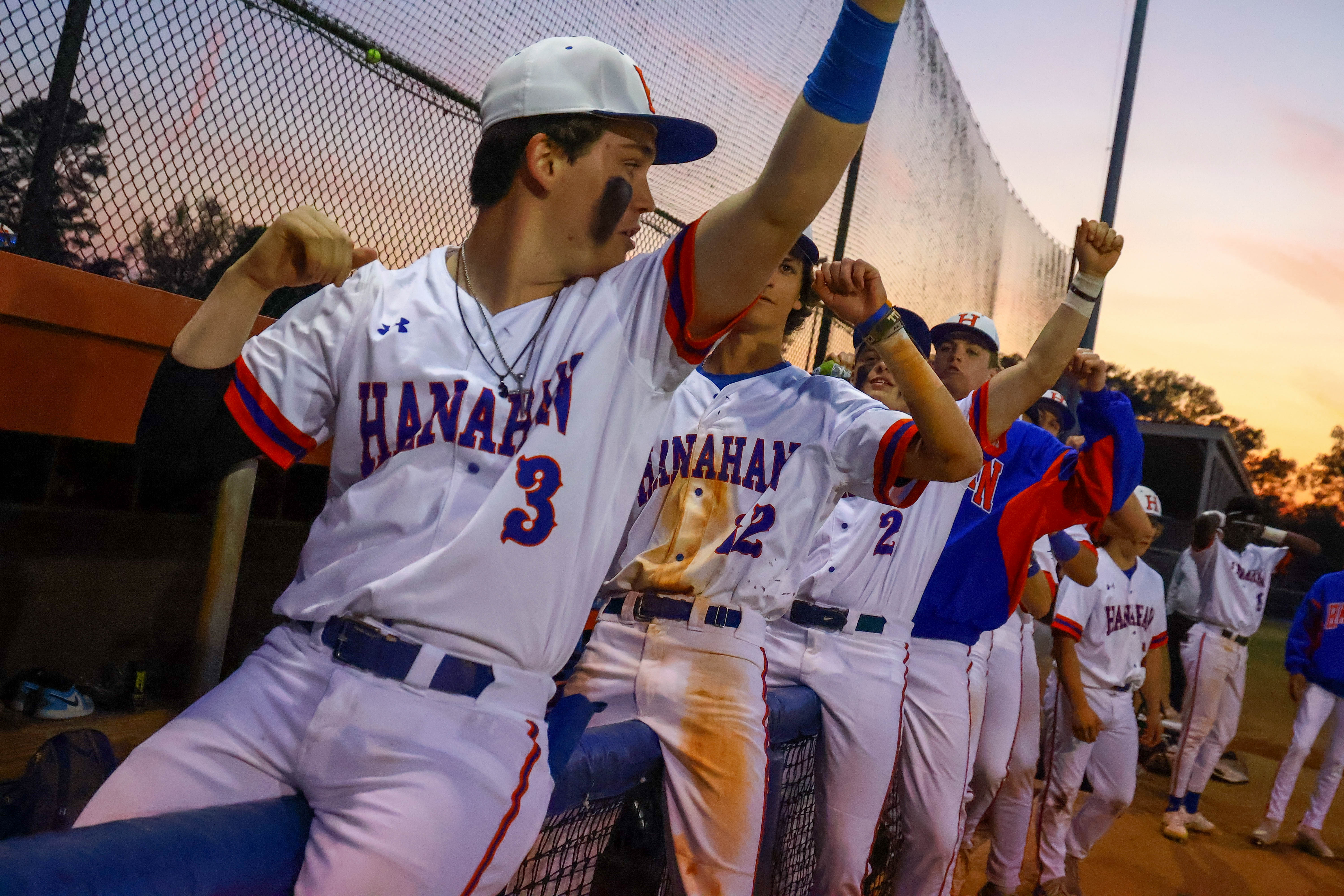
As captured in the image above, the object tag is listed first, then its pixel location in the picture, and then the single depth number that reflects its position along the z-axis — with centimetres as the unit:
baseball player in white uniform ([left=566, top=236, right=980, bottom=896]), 206
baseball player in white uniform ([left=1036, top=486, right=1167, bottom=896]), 493
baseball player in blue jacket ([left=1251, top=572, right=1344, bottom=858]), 659
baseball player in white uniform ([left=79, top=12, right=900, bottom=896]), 119
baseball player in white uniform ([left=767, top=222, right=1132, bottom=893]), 269
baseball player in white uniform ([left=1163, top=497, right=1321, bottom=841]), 676
